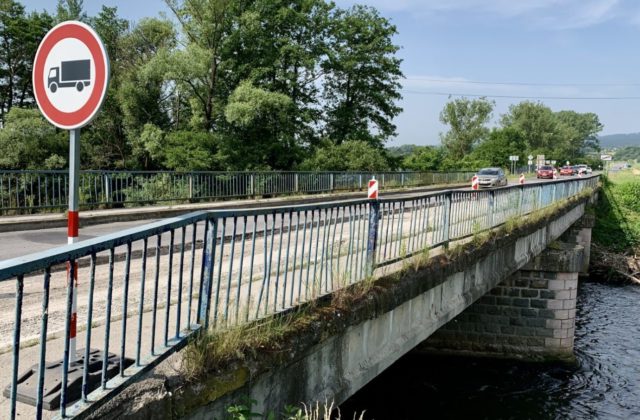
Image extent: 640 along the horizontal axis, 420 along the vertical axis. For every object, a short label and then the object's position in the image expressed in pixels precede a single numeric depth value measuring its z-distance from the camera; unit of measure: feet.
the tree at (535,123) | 366.43
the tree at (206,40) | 98.27
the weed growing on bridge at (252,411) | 11.09
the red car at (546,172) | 198.18
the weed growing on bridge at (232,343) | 10.61
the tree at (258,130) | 93.81
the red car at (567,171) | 235.81
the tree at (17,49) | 113.39
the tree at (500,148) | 244.22
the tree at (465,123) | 296.71
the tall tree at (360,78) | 135.44
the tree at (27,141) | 82.64
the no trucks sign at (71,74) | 10.52
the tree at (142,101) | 95.02
